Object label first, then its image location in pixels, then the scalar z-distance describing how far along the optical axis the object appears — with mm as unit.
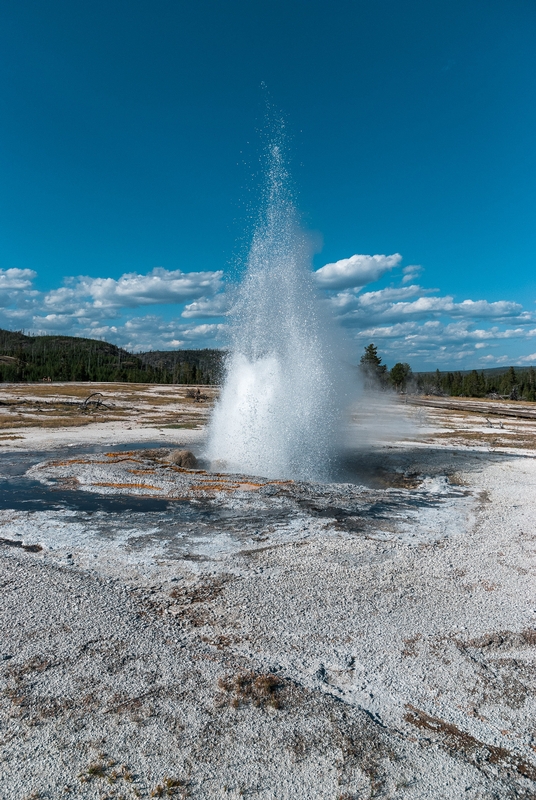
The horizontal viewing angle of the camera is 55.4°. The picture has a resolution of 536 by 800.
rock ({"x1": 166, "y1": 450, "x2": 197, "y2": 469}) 18141
